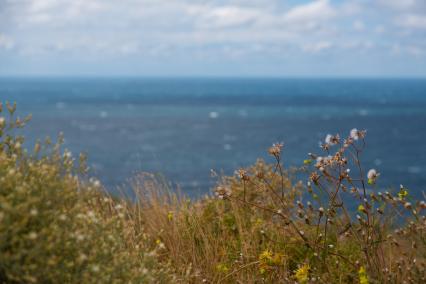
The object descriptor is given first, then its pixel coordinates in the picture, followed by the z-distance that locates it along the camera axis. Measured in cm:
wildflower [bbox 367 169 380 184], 470
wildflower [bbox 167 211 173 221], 604
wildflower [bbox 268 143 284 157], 500
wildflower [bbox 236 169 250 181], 501
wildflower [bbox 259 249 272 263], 506
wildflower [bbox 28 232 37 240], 315
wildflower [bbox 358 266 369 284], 431
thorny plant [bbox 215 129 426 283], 478
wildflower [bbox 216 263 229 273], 522
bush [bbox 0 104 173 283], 330
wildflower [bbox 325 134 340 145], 486
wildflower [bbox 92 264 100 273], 336
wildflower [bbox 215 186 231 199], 509
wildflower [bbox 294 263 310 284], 465
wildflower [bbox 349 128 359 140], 483
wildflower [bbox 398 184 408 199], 476
